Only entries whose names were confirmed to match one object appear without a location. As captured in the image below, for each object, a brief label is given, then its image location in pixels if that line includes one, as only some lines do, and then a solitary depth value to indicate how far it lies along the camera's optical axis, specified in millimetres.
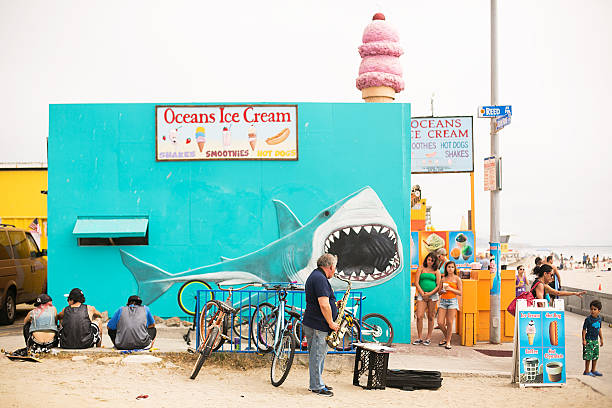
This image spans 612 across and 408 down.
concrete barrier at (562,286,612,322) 16797
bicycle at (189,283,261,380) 9552
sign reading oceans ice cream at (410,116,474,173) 23672
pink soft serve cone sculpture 17000
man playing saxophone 8633
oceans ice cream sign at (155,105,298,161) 13438
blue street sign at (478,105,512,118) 13758
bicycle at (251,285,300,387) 9156
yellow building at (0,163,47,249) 27328
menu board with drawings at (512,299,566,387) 9500
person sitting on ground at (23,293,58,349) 10461
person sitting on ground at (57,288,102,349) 10633
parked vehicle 15375
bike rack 10430
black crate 9211
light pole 13500
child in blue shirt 10102
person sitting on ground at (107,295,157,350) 10461
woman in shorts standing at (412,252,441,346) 13085
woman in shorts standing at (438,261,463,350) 12852
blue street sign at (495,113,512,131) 13645
